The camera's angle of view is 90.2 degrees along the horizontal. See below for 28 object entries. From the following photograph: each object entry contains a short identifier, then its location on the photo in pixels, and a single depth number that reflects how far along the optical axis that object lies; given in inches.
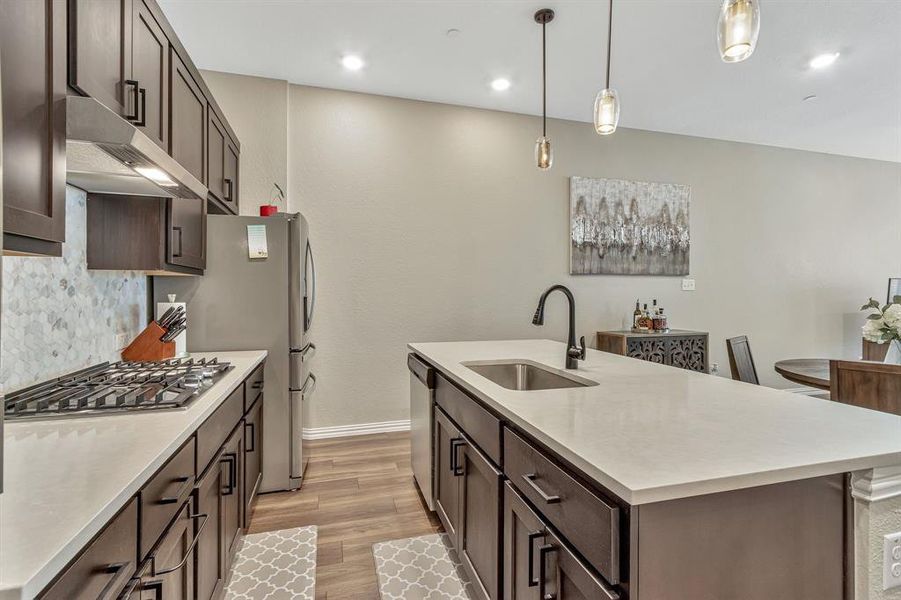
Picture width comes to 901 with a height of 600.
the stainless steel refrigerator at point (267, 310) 104.6
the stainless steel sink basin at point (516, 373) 84.7
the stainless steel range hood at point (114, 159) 46.8
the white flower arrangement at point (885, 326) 98.2
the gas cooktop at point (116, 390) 53.4
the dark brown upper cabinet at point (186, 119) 84.4
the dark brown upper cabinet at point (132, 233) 83.4
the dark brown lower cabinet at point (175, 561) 40.8
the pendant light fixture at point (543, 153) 94.3
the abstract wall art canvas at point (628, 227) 170.7
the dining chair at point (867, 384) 83.1
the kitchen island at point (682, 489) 33.4
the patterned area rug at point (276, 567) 71.7
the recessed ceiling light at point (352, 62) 125.7
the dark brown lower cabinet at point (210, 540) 55.6
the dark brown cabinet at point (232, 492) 67.8
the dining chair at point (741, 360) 124.6
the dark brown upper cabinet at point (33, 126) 38.4
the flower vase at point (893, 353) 102.0
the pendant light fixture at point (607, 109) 76.9
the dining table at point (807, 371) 107.6
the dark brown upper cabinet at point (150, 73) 70.1
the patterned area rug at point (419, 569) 71.8
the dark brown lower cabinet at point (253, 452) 86.6
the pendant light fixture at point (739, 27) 49.8
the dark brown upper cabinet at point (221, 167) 106.8
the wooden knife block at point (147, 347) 88.9
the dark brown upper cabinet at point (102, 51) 53.1
